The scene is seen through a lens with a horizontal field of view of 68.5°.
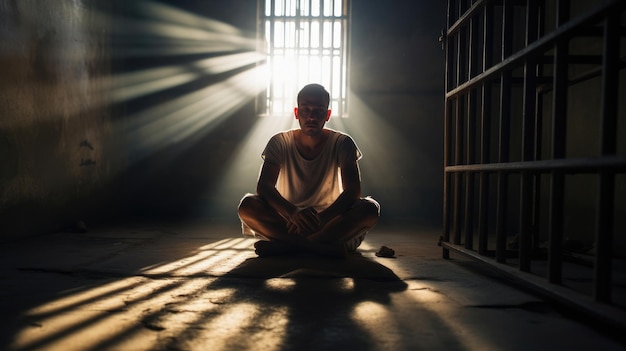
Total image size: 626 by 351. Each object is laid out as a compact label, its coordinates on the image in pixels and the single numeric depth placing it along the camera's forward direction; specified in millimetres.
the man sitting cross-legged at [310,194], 2688
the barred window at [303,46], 5594
